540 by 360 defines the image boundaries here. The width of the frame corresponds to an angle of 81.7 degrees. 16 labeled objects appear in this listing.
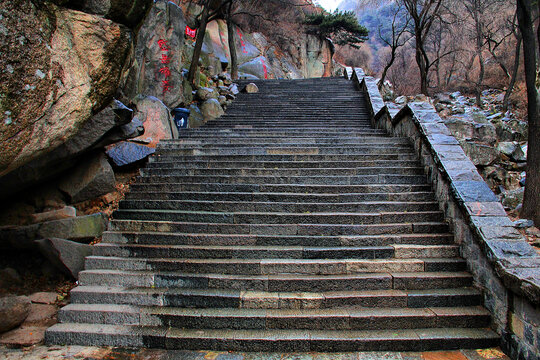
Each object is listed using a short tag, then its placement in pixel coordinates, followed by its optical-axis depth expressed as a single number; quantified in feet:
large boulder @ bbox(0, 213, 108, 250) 14.44
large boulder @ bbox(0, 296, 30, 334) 11.19
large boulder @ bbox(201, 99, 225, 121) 35.63
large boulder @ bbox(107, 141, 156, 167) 19.52
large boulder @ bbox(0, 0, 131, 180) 9.12
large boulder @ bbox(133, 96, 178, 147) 23.61
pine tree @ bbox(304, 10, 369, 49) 86.94
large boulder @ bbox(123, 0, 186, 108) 32.58
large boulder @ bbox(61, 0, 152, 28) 11.19
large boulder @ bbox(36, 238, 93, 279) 13.97
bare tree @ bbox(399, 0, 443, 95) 44.61
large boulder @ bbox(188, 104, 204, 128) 33.99
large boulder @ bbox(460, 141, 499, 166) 26.68
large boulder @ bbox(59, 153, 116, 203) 16.81
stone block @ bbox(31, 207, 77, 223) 15.39
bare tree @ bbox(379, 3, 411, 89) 50.78
